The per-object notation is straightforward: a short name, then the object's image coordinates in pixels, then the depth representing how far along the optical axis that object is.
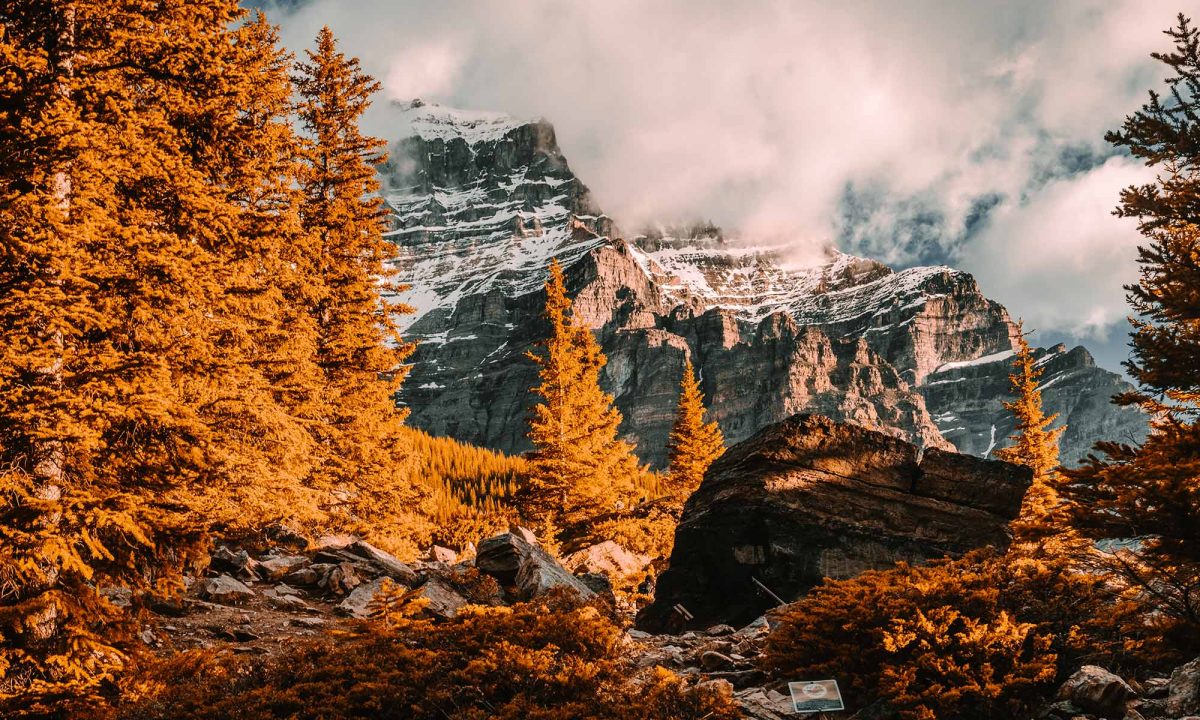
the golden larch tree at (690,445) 38.62
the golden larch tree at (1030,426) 32.62
